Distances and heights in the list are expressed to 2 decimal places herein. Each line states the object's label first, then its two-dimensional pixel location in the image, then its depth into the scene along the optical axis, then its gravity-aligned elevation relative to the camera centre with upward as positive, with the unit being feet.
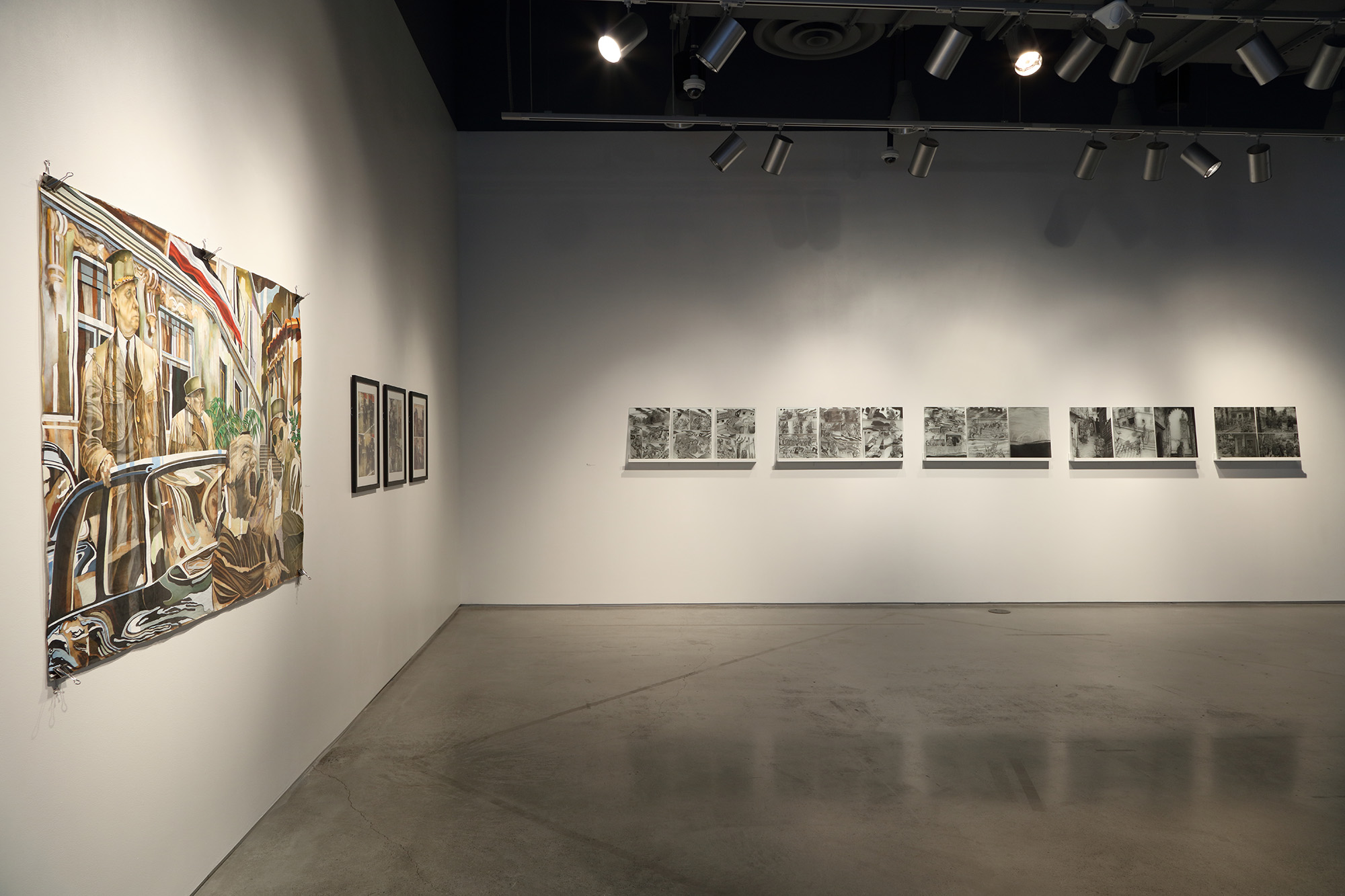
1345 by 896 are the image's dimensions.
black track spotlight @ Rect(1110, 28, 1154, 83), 17.04 +8.54
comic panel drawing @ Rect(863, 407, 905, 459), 25.23 +0.28
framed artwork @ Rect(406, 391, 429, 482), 18.75 +0.30
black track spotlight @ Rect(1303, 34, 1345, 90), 17.56 +8.45
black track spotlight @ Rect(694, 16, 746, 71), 16.51 +8.42
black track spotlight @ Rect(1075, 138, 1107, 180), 21.97 +7.95
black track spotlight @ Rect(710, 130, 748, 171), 21.79 +8.05
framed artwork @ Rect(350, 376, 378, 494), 14.46 +0.26
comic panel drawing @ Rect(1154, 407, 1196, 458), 25.27 +0.26
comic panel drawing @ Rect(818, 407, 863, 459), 25.22 +0.30
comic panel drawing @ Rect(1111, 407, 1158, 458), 25.26 +0.25
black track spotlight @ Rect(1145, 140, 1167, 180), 22.59 +8.11
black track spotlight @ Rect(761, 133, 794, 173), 21.72 +8.01
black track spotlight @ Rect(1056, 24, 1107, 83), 17.51 +8.75
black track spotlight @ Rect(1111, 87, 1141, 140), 21.63 +9.00
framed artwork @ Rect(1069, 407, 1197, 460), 25.25 +0.23
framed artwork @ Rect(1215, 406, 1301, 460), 25.30 +0.20
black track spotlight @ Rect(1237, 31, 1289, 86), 17.31 +8.38
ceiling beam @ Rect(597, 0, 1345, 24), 16.38 +9.17
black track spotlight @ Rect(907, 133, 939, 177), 22.00 +8.05
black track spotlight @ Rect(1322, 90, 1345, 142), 21.86 +8.96
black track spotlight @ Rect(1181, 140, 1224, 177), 21.85 +7.73
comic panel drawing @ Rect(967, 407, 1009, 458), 25.23 +0.29
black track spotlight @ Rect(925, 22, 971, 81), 17.34 +8.73
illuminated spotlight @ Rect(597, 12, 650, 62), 16.55 +8.58
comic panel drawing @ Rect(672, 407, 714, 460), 25.11 +0.38
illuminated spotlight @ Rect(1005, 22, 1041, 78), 17.93 +8.88
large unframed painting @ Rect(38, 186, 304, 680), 6.74 +0.20
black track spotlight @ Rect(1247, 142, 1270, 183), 21.95 +7.80
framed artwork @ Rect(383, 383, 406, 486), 16.62 +0.26
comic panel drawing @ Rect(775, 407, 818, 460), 25.21 +0.26
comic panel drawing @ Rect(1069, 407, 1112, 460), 25.25 +0.26
